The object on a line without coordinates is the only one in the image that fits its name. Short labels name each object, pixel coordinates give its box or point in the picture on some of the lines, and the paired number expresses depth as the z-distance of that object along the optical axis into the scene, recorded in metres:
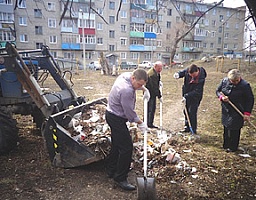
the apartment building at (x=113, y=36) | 35.41
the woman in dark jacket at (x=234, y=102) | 4.48
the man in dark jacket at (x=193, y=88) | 5.50
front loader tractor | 3.84
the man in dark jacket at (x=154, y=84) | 6.12
